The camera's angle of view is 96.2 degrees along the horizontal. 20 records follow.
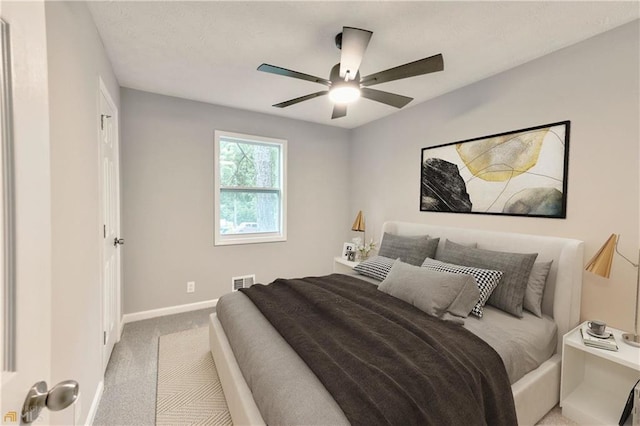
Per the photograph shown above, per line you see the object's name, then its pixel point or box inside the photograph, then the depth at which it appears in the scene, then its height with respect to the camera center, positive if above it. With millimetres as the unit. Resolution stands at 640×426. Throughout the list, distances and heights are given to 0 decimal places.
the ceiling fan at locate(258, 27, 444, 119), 1673 +862
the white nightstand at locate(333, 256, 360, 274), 3680 -824
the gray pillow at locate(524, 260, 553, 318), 2082 -595
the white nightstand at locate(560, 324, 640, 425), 1751 -1181
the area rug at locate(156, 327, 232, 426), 1840 -1365
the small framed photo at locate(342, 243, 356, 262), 3880 -649
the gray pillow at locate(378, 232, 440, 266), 2836 -441
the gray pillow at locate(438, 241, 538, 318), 2061 -493
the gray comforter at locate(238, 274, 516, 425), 1168 -757
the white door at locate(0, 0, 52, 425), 525 -33
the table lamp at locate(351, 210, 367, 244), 4102 -278
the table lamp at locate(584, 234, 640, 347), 1788 -355
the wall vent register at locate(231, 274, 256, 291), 3738 -1045
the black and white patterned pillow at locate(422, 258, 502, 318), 2036 -536
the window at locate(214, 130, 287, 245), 3664 +186
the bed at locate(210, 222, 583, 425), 1263 -823
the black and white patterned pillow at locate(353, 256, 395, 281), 2787 -635
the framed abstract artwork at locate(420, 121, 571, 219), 2268 +309
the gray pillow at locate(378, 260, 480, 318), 1933 -604
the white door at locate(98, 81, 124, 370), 2186 -183
